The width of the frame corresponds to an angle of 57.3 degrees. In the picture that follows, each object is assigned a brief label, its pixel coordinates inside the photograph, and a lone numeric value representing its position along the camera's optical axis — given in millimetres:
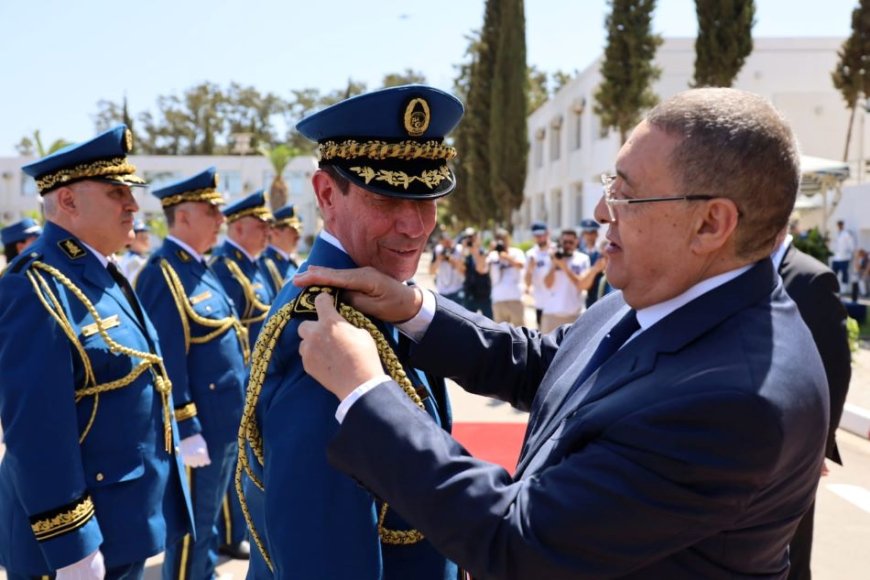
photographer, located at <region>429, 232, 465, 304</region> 12312
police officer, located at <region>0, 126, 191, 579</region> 2584
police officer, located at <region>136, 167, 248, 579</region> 4219
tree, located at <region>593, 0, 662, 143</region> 25438
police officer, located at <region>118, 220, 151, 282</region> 11006
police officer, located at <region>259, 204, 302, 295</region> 8216
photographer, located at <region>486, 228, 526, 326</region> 10688
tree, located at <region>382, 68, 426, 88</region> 61562
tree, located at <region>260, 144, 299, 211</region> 39500
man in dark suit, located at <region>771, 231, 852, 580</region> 3109
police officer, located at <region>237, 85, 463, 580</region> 1481
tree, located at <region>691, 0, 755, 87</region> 23203
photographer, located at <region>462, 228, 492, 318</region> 11484
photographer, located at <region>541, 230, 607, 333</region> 9383
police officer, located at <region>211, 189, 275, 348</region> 6266
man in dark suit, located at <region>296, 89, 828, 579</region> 1351
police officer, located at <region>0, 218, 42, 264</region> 7211
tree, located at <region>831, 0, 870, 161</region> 22312
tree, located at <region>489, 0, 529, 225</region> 35688
